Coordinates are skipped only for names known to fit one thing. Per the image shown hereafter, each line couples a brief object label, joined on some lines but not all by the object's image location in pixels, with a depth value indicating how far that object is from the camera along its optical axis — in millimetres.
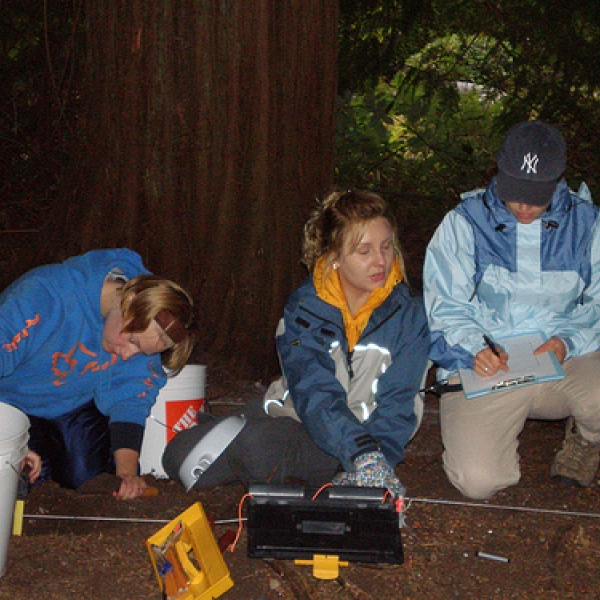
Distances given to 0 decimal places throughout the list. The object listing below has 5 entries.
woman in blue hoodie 2953
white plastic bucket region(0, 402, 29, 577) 2391
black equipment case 2557
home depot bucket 3355
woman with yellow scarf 3111
